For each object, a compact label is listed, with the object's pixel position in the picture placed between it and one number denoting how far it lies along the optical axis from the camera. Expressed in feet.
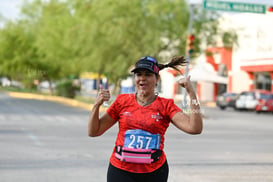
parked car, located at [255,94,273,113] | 120.67
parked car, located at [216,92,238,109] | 136.87
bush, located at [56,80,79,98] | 162.50
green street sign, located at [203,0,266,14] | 77.30
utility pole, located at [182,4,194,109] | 89.06
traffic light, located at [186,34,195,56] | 85.45
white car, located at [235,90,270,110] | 124.62
